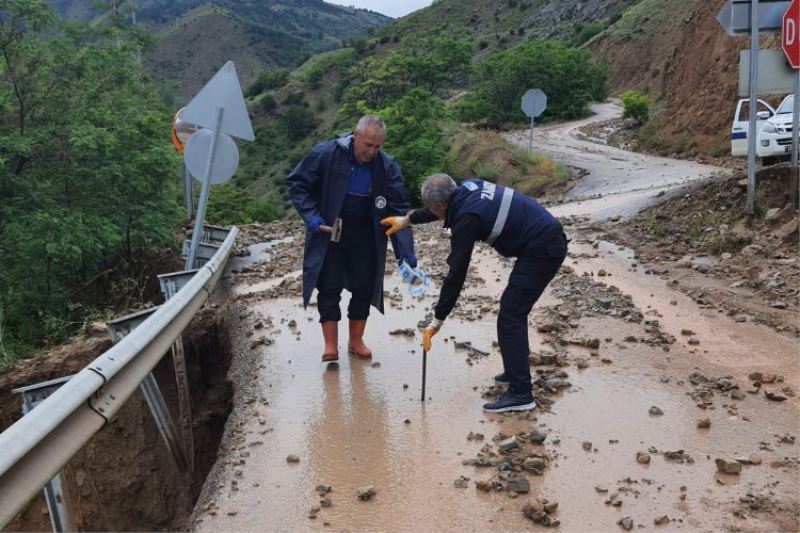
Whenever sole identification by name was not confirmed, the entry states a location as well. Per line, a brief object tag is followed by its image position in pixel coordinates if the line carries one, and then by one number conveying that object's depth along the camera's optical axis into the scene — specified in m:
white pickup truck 11.48
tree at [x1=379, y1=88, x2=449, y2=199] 20.28
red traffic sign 8.22
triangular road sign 6.45
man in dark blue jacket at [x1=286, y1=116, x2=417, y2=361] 5.24
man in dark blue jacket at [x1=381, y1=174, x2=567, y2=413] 4.27
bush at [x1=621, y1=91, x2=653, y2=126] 30.95
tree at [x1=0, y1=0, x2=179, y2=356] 10.09
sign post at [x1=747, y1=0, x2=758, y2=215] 8.57
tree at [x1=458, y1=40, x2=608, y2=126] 38.03
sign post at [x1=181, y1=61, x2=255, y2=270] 6.47
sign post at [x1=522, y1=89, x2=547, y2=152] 20.05
